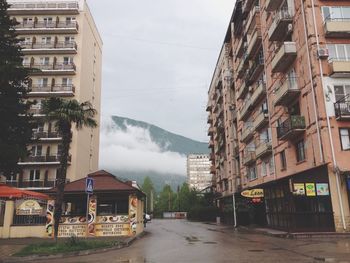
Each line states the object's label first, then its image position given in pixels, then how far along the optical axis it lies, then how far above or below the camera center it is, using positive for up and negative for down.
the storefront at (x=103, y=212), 27.81 +0.85
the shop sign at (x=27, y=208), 27.91 +1.22
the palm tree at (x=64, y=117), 22.52 +6.34
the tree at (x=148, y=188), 139.82 +13.08
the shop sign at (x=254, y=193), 32.88 +2.32
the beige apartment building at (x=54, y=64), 52.03 +23.46
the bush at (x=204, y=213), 60.70 +1.38
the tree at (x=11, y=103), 26.50 +9.19
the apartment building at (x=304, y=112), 25.06 +8.20
